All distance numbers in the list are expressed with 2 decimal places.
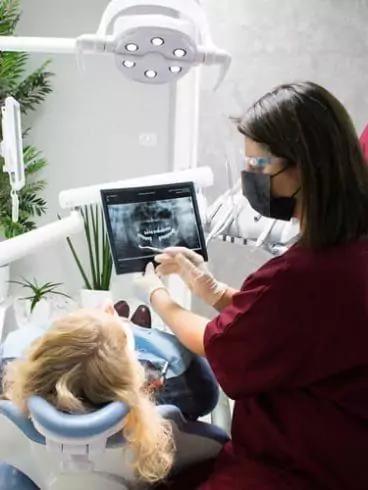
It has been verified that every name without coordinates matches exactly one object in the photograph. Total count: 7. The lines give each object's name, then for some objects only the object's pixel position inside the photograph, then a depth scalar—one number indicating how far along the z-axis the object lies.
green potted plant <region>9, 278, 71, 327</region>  1.92
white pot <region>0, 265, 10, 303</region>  2.61
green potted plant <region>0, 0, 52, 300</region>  2.51
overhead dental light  1.19
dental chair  0.86
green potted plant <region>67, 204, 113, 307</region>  2.34
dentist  1.09
